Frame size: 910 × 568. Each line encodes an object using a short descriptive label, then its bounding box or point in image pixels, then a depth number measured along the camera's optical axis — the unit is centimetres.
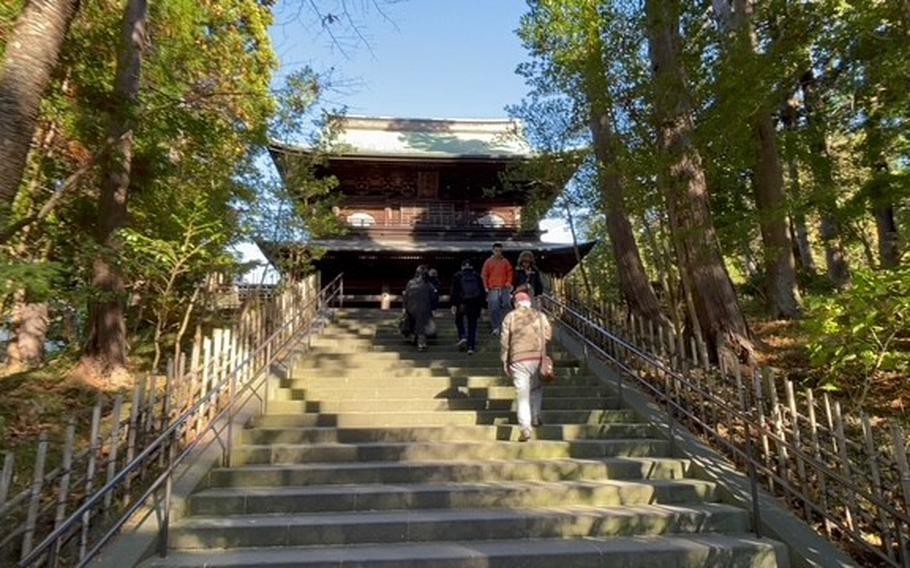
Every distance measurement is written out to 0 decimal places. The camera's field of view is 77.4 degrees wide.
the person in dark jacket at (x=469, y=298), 842
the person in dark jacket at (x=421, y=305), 867
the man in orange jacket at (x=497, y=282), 865
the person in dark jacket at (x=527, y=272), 937
